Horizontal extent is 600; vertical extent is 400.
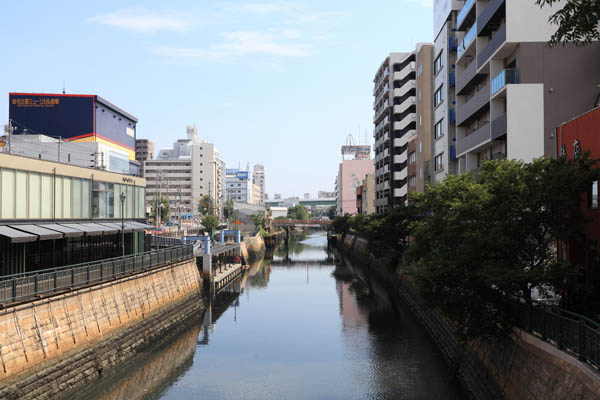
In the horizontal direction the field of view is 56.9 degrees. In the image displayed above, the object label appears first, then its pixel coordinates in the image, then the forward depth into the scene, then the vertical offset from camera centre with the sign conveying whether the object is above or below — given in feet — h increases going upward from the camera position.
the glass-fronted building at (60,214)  91.25 -0.26
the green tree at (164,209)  389.05 +2.48
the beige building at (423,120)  214.07 +37.11
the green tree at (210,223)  332.80 -5.98
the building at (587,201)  72.18 +1.80
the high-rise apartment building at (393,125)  297.12 +51.18
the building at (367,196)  434.71 +14.33
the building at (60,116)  331.16 +58.79
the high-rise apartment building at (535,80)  115.65 +28.30
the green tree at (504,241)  67.92 -3.58
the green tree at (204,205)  479.45 +7.18
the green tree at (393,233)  200.85 -7.38
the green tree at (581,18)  50.78 +18.27
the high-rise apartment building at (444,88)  175.94 +41.61
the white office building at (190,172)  613.93 +45.67
